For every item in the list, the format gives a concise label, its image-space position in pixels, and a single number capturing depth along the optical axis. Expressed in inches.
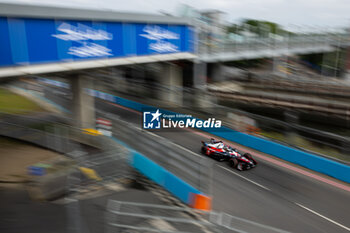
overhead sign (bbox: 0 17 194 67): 454.3
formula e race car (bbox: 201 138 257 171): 454.6
